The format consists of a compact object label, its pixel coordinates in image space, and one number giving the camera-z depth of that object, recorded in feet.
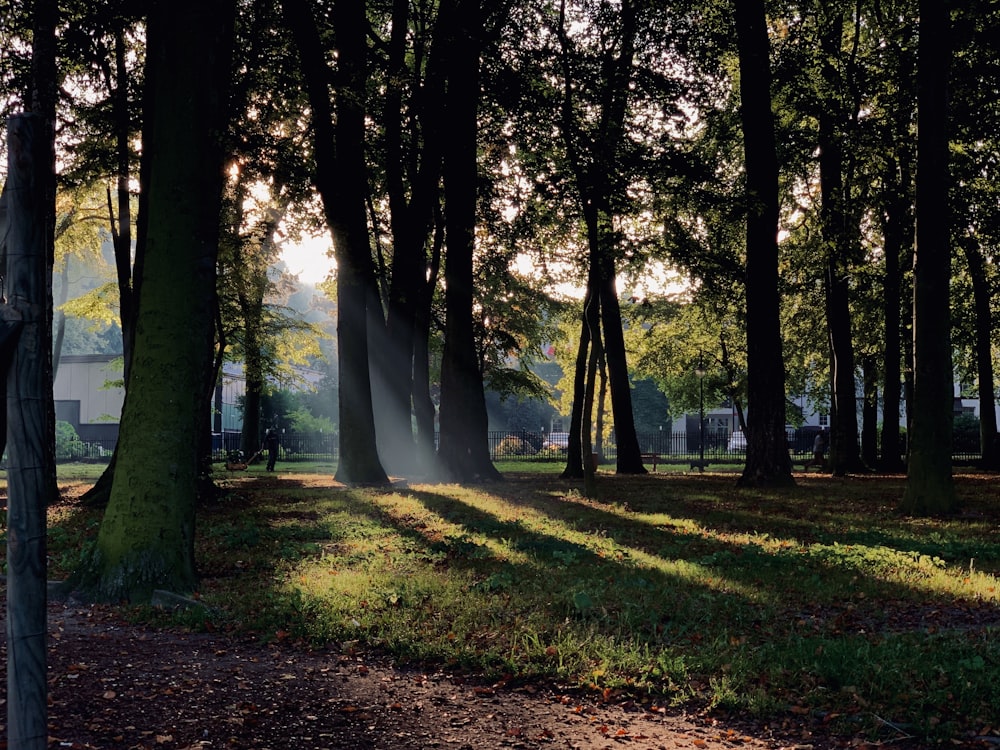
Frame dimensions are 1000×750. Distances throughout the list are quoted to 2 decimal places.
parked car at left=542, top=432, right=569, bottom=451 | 194.94
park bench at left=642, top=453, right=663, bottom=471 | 117.91
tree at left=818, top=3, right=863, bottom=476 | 72.64
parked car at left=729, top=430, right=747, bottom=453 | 183.25
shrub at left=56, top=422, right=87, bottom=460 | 141.28
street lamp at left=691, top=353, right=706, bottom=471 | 132.87
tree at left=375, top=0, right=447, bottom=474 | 70.13
